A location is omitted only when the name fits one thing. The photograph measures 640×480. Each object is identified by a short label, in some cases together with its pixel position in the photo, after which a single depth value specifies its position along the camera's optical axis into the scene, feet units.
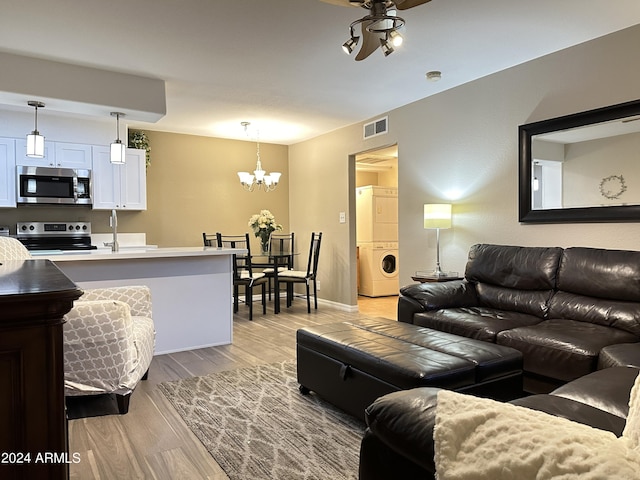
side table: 13.56
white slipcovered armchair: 7.59
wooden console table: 3.16
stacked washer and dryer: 23.84
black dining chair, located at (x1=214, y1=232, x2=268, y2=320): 18.42
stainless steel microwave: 16.25
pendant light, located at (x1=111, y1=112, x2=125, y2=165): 12.55
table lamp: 14.11
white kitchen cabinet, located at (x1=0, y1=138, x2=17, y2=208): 15.98
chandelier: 19.44
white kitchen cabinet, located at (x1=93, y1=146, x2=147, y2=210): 17.81
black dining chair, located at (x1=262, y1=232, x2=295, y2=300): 21.81
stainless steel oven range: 17.02
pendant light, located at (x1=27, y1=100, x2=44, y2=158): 11.62
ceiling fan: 7.22
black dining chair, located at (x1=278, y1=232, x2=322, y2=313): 19.15
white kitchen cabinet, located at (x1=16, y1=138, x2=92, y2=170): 16.30
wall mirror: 10.28
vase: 20.40
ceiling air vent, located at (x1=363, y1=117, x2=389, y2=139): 17.57
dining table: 18.78
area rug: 6.68
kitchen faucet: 12.86
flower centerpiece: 20.36
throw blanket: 2.34
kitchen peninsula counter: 11.80
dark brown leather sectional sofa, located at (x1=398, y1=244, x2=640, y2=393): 8.25
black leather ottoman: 6.99
